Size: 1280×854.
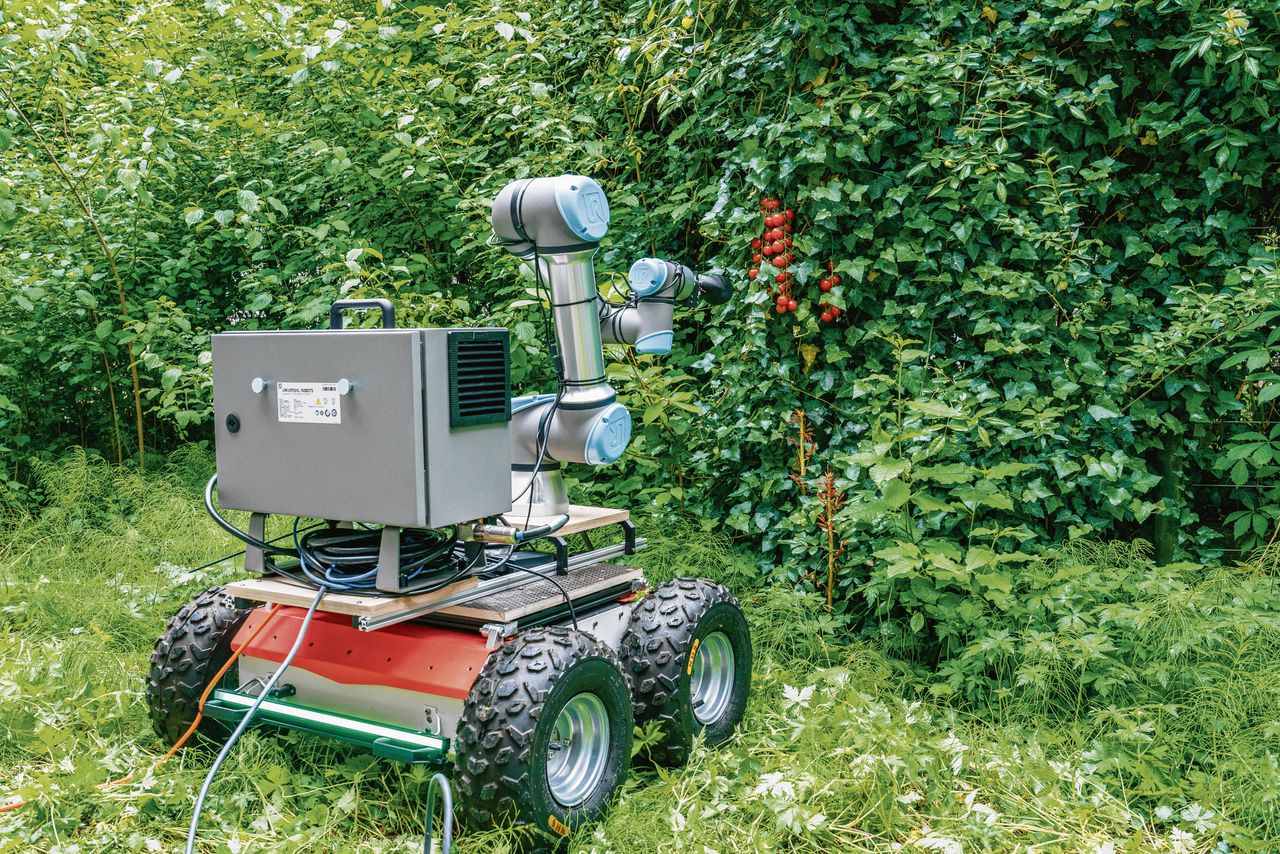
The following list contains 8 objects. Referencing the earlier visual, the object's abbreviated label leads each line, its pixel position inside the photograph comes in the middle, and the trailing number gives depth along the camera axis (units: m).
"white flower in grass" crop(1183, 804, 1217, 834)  2.21
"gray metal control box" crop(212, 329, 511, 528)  2.06
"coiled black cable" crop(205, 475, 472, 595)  2.23
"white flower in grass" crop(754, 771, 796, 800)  2.24
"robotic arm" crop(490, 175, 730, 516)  2.55
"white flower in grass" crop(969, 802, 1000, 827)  2.22
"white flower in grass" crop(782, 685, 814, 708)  2.62
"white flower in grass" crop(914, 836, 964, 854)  2.09
